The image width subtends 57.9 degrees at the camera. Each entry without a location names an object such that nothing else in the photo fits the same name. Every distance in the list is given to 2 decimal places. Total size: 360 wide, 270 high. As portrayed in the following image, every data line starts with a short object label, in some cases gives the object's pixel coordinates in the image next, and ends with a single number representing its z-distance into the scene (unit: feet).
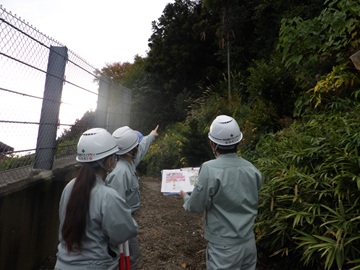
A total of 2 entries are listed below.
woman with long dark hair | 5.84
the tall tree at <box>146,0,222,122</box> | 51.01
